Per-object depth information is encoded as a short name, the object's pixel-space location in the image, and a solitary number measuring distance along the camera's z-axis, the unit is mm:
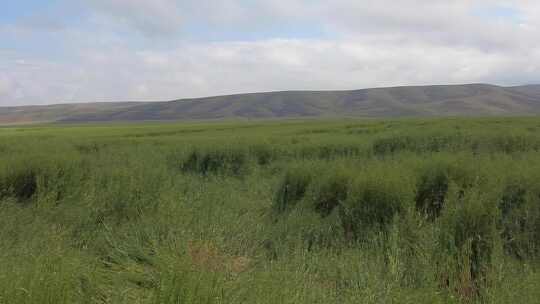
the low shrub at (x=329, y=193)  6758
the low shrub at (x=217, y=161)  12430
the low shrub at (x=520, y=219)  4629
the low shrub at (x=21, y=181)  7414
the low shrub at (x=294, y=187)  7633
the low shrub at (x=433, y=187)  6324
